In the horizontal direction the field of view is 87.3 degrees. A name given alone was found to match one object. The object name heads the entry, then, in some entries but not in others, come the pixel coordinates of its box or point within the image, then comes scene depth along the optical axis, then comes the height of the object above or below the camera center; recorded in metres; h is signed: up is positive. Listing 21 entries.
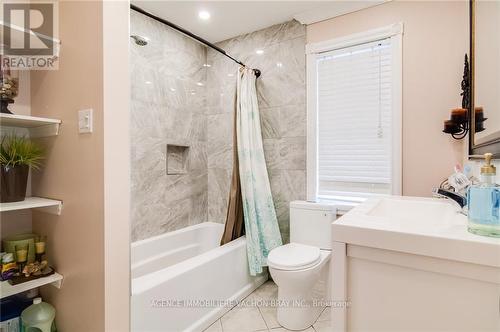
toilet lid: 1.75 -0.67
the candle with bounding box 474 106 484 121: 1.09 +0.21
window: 2.05 +0.40
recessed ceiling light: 2.33 +1.35
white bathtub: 1.51 -0.84
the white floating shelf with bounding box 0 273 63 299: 1.17 -0.58
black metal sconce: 1.66 +0.30
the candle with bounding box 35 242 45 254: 1.37 -0.44
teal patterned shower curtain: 2.29 -0.19
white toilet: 1.78 -0.70
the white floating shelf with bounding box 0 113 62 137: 1.19 +0.20
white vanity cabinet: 0.67 -0.33
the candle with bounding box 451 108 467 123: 1.66 +0.31
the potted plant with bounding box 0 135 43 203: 1.23 -0.02
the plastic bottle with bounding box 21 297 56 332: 1.30 -0.79
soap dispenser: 0.70 -0.11
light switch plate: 1.20 +0.20
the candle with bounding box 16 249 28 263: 1.30 -0.46
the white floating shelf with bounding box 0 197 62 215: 1.18 -0.20
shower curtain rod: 1.75 +1.02
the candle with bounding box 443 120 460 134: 1.70 +0.24
